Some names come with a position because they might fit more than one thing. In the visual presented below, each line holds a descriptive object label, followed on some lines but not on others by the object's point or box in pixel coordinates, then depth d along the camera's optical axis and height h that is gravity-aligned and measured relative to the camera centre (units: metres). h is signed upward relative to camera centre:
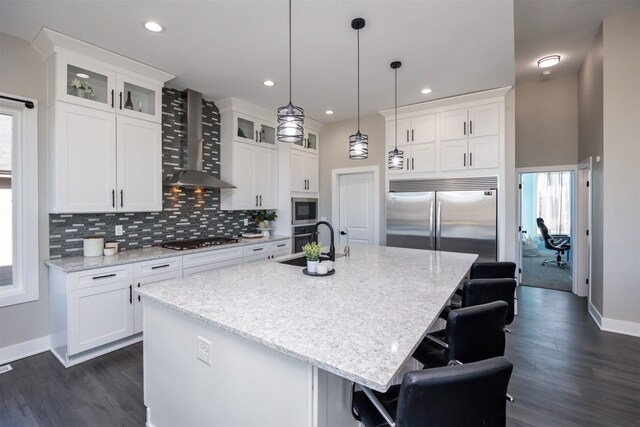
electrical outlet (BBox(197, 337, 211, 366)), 1.46 -0.68
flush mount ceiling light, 3.90 +1.98
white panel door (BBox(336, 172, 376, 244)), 5.20 +0.07
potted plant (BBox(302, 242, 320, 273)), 2.17 -0.33
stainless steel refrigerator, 4.05 -0.15
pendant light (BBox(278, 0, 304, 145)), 1.96 +0.59
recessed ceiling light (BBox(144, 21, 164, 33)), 2.45 +1.54
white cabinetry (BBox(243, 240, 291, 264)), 4.10 -0.57
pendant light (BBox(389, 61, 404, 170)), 3.20 +0.57
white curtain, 8.15 +0.22
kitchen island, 1.10 -0.49
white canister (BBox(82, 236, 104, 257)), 2.92 -0.32
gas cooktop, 3.49 -0.39
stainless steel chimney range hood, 3.77 +0.94
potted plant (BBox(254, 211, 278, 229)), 4.86 -0.11
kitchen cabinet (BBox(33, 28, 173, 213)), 2.68 +0.83
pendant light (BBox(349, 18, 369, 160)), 2.78 +0.61
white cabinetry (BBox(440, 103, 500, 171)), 4.07 +1.02
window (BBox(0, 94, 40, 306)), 2.71 +0.11
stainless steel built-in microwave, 5.06 +0.01
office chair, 6.54 -0.77
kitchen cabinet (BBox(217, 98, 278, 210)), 4.28 +0.82
